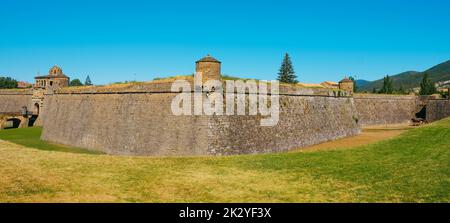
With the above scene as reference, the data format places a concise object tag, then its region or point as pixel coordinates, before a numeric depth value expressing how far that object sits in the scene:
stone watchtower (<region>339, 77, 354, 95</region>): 40.72
